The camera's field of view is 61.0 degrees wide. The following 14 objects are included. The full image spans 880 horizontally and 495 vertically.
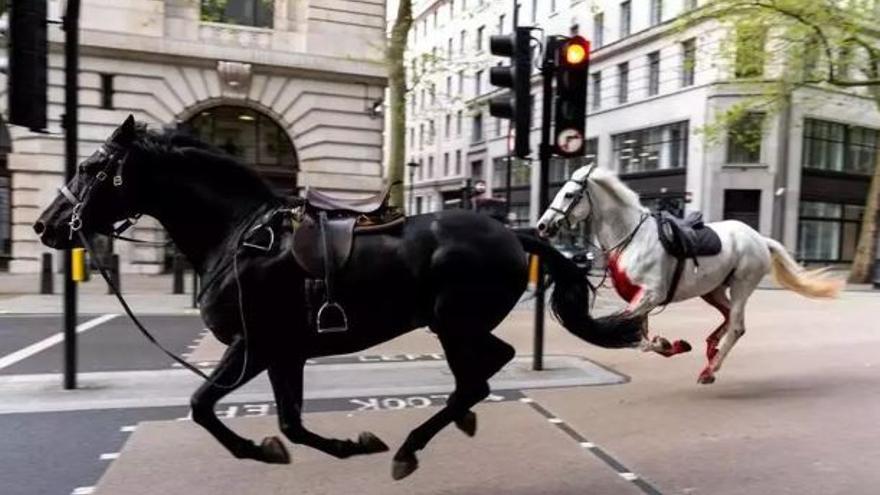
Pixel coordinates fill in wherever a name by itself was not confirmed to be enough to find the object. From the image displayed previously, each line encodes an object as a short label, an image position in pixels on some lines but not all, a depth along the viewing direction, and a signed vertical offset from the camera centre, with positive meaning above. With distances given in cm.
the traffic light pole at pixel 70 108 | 701 +88
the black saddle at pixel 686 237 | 709 -13
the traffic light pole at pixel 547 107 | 762 +115
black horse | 402 -35
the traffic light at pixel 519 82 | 762 +139
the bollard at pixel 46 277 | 1609 -163
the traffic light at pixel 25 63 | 624 +115
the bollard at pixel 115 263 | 1510 -124
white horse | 705 -32
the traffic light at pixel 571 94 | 758 +128
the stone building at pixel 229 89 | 2162 +361
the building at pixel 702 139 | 3469 +425
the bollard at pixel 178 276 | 1658 -155
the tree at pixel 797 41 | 1991 +528
